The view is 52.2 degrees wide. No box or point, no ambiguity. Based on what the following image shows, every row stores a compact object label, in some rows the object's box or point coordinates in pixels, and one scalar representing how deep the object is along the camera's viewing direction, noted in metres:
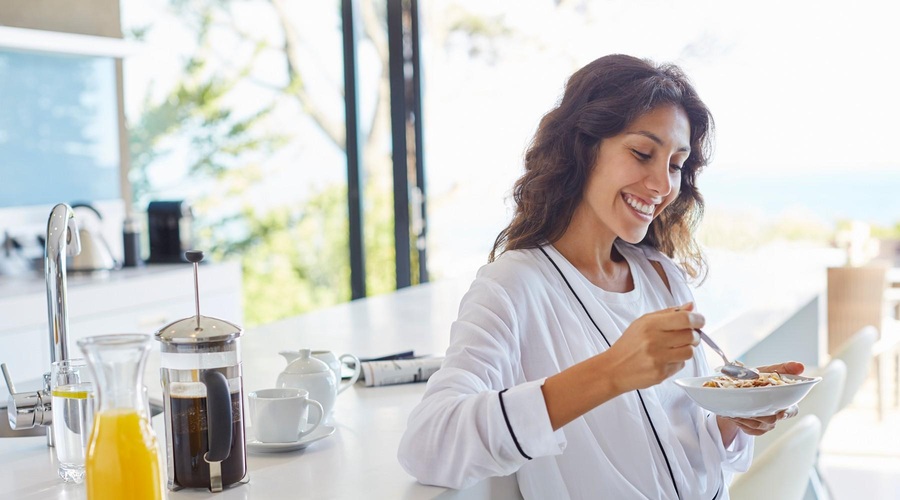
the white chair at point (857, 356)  2.42
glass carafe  0.91
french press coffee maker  1.14
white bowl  1.25
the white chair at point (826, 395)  2.08
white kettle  3.51
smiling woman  1.16
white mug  1.33
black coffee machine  4.04
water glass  1.21
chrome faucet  1.36
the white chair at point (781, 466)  1.61
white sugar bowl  1.41
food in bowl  1.33
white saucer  1.34
